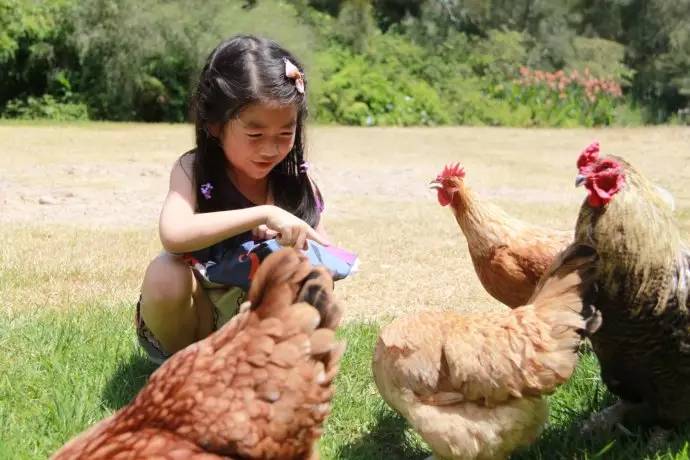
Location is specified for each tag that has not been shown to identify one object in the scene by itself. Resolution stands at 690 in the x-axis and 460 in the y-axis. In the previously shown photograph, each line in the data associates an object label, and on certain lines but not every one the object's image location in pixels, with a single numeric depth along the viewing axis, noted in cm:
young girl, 317
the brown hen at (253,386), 206
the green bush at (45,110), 1656
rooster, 281
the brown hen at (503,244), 396
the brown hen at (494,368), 275
